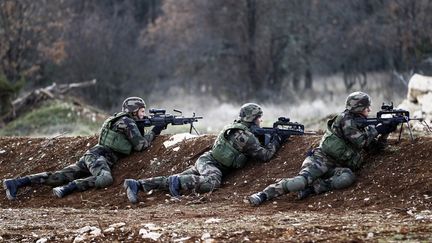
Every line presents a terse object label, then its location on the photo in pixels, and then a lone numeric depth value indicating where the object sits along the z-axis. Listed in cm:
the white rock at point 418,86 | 3316
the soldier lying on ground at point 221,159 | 1908
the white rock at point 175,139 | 2301
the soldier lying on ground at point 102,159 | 2109
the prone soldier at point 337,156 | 1725
